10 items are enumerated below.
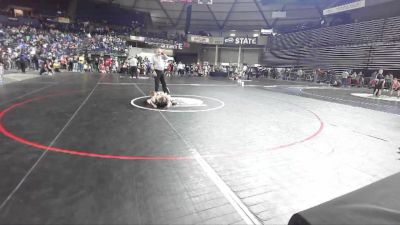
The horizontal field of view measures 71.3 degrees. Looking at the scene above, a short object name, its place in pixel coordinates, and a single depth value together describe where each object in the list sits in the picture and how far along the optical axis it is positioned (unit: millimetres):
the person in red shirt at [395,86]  14655
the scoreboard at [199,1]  27253
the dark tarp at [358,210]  1509
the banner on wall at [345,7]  22417
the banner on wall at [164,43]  32284
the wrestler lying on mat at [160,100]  6879
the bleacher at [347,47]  20844
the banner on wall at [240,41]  35500
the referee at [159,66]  8375
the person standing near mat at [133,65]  18012
